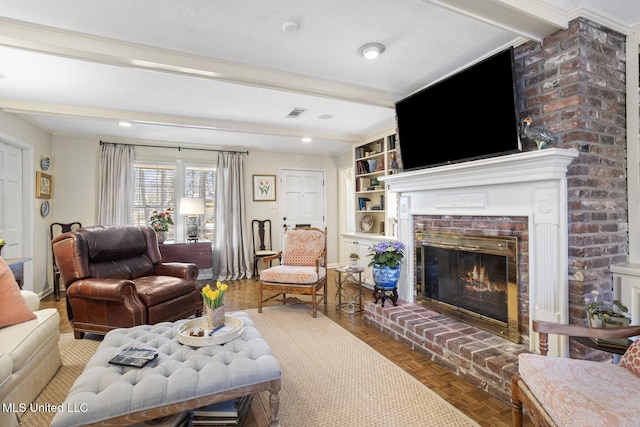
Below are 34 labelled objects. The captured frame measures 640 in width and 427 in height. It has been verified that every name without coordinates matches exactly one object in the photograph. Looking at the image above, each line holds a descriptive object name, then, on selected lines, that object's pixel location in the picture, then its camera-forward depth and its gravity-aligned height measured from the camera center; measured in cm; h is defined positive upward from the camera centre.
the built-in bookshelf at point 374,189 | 454 +42
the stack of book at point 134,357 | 150 -70
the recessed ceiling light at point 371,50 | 231 +126
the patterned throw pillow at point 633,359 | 137 -65
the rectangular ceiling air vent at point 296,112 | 373 +129
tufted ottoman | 125 -73
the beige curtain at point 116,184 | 468 +50
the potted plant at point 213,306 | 192 -56
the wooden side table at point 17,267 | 275 -45
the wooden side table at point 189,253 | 481 -57
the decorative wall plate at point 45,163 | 417 +74
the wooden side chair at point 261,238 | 562 -40
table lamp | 484 +16
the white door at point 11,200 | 346 +20
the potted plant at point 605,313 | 173 -57
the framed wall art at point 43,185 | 402 +43
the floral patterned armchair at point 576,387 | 110 -69
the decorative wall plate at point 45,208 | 418 +12
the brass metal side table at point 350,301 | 344 -107
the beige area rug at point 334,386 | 171 -111
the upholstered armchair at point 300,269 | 343 -62
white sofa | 157 -84
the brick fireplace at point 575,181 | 195 +22
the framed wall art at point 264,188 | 578 +53
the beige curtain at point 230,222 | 538 -10
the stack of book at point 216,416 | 154 -99
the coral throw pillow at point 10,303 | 191 -54
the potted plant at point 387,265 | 310 -49
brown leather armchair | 265 -63
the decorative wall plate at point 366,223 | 505 -12
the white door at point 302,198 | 602 +37
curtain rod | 479 +116
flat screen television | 222 +82
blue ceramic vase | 309 -61
